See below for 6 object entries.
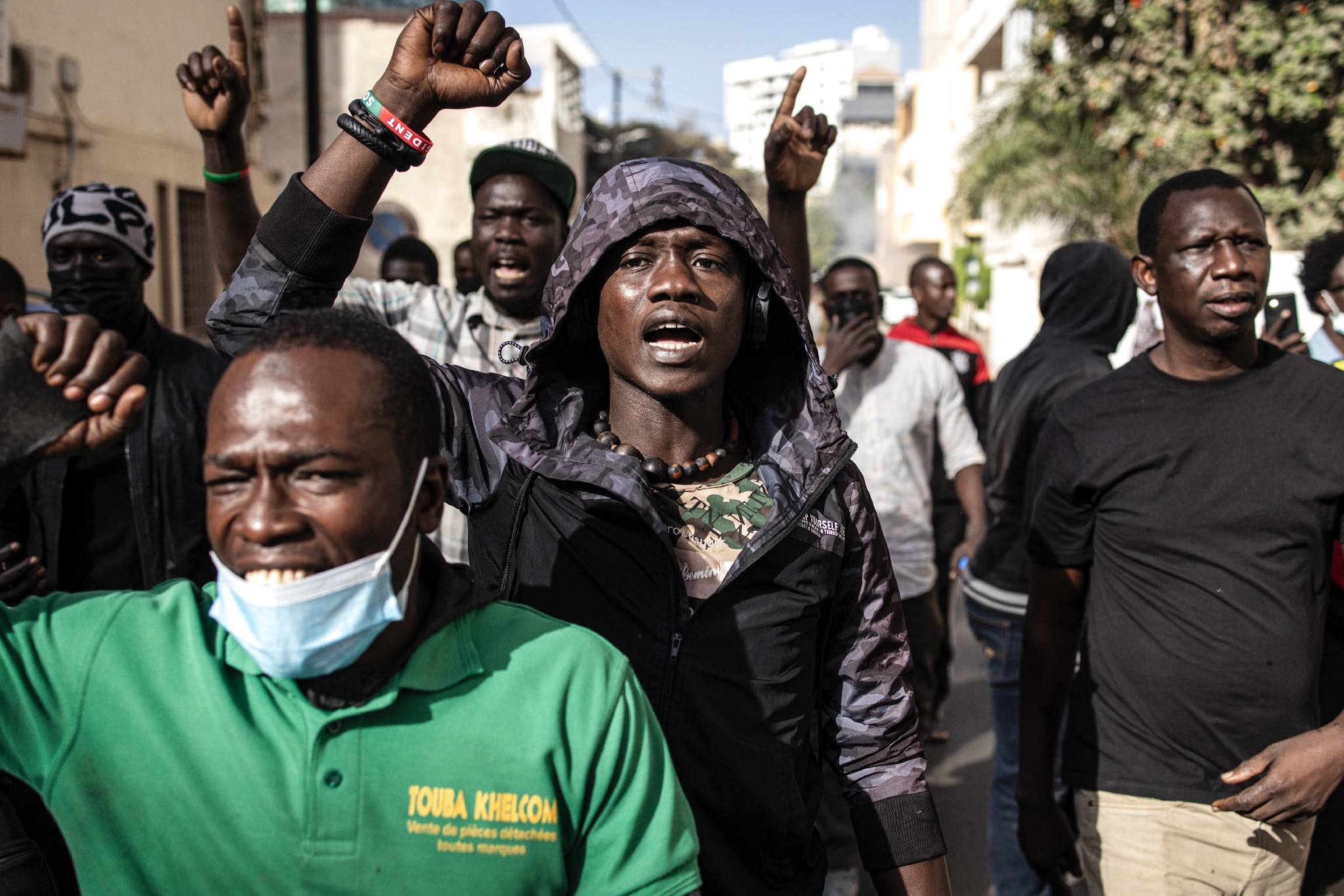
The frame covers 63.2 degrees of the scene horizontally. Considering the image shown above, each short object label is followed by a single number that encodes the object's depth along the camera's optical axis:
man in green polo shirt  1.33
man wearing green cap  3.53
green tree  10.73
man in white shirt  4.57
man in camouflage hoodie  1.78
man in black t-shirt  2.47
